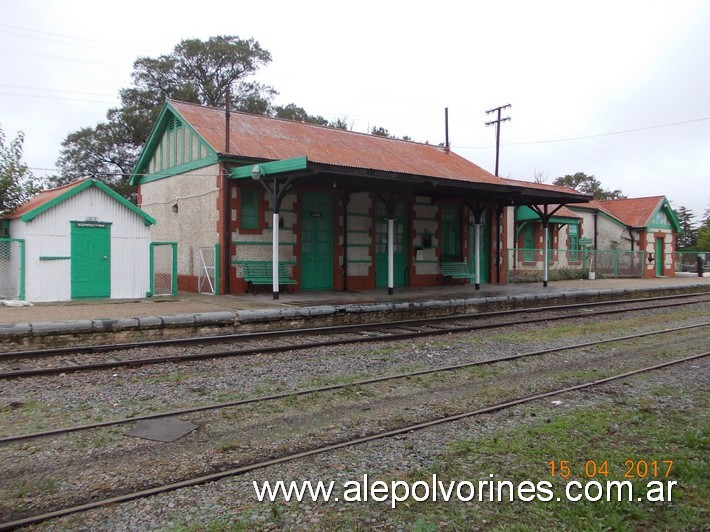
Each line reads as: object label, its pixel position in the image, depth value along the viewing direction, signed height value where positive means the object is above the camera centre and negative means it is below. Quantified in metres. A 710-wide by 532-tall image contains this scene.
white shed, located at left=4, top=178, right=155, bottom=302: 13.62 +0.69
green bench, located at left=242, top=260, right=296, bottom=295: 16.11 -0.07
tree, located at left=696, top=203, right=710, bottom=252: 50.93 +2.90
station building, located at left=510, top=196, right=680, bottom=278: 27.44 +1.79
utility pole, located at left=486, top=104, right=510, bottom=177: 32.38 +8.71
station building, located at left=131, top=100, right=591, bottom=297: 16.06 +2.19
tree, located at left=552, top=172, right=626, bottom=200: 67.00 +10.46
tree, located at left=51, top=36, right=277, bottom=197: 34.12 +11.01
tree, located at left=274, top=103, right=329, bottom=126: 38.78 +10.78
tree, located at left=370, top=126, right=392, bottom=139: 48.17 +11.83
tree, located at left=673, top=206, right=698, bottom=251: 68.29 +4.83
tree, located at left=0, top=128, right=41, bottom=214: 15.11 +2.38
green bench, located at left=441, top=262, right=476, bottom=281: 21.00 +0.06
